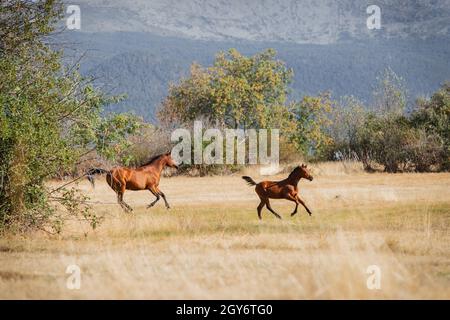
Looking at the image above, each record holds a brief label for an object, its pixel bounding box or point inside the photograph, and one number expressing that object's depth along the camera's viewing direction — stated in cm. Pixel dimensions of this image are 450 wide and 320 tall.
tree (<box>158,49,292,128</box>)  5878
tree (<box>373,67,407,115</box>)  6288
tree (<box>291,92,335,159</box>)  5944
